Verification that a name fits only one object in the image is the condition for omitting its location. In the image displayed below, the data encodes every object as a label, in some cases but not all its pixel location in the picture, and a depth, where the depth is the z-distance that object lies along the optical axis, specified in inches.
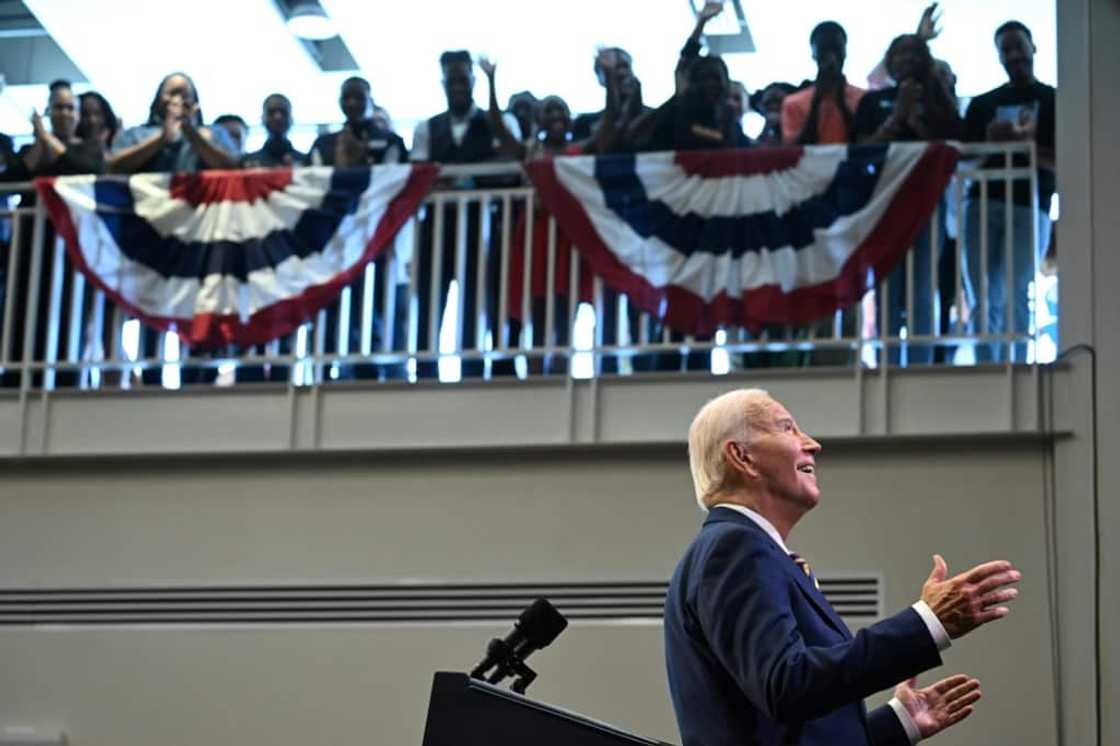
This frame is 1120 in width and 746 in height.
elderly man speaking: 115.2
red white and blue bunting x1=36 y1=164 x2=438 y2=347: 285.4
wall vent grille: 266.1
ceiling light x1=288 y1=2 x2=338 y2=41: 427.8
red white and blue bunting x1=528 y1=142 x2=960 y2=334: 267.7
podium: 121.0
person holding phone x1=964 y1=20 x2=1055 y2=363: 267.0
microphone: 133.3
